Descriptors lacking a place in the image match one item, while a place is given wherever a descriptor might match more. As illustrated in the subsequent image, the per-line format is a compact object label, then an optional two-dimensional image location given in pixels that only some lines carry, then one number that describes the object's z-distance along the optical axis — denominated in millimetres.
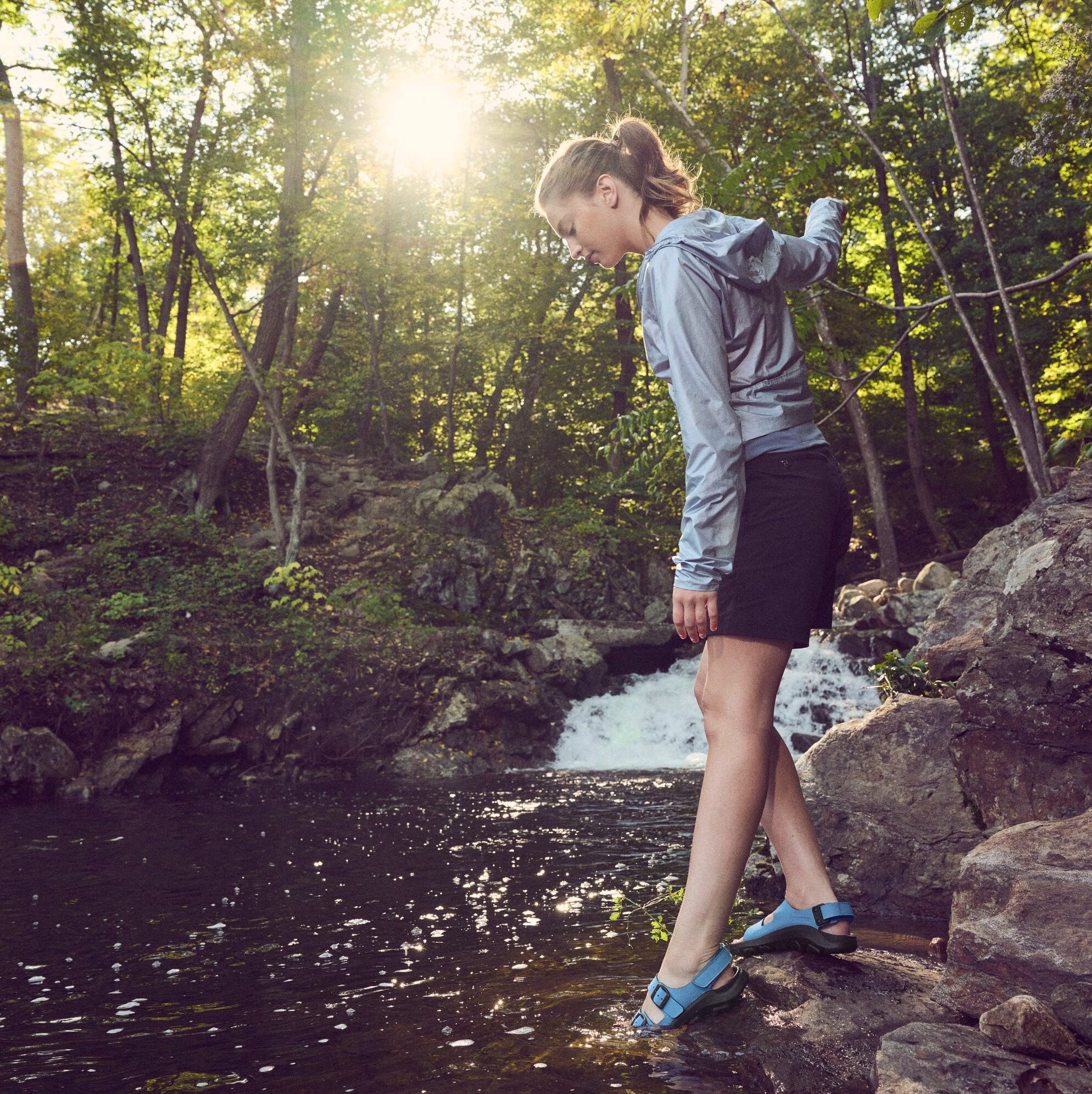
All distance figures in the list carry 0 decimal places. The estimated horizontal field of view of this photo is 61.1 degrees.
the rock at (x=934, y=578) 14454
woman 2246
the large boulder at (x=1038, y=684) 3297
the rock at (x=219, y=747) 9602
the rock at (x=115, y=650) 9680
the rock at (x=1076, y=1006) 2069
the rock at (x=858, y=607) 14203
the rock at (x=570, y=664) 12547
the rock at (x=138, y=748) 8875
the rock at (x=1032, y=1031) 1938
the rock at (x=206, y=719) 9617
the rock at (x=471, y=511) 15211
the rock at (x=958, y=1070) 1768
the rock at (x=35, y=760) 8422
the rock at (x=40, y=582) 10781
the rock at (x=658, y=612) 15234
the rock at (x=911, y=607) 13334
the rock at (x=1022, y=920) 2256
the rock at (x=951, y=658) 4543
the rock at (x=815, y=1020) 2051
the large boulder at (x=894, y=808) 3916
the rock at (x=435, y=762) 9992
